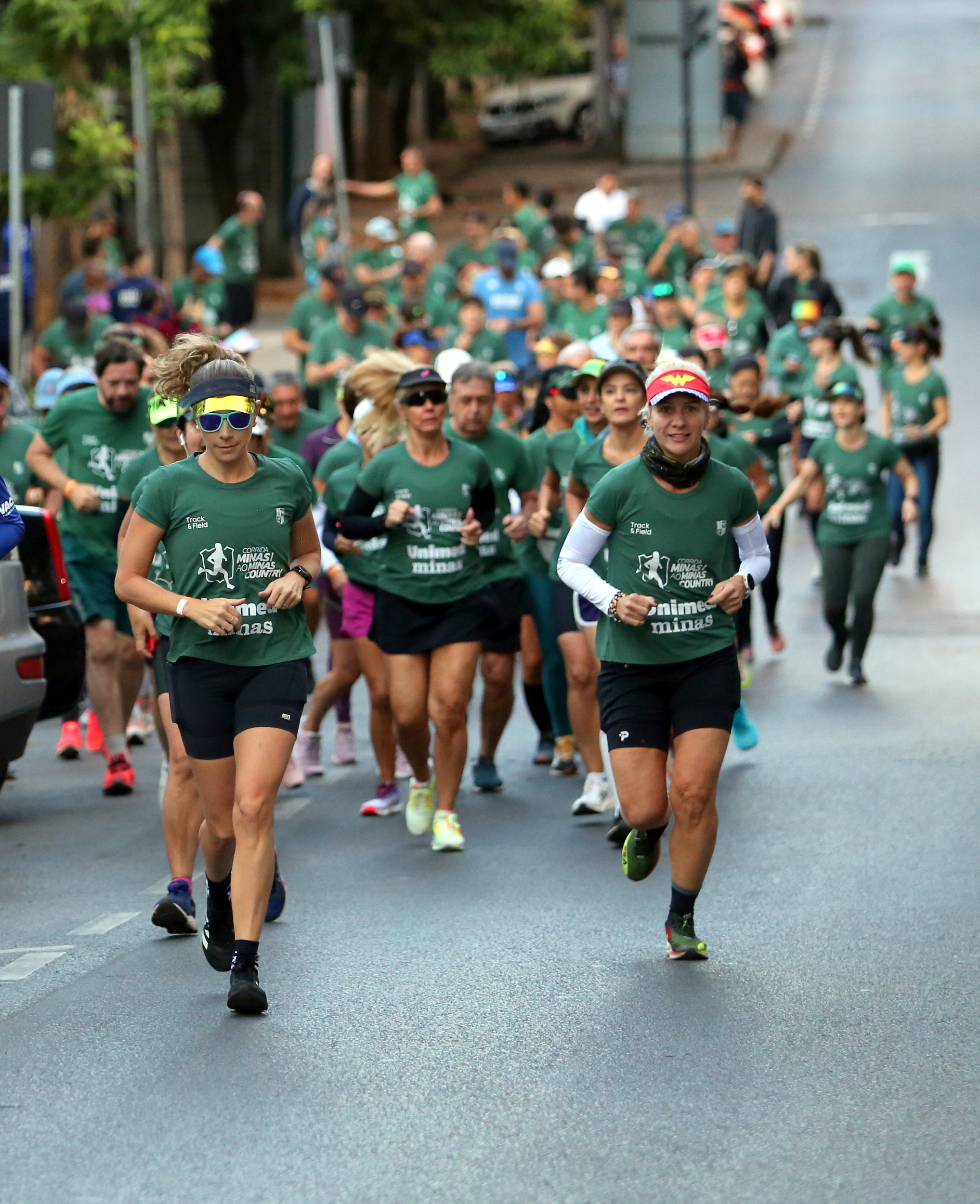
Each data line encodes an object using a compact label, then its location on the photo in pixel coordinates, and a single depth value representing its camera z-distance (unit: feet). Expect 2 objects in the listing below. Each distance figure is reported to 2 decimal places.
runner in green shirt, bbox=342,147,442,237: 79.97
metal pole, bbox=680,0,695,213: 91.04
